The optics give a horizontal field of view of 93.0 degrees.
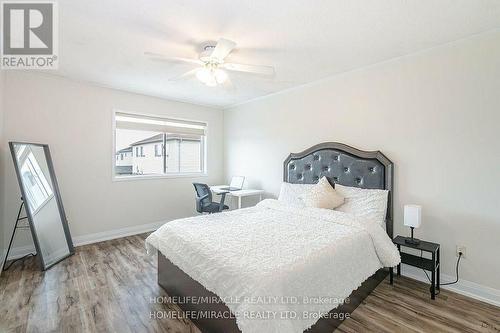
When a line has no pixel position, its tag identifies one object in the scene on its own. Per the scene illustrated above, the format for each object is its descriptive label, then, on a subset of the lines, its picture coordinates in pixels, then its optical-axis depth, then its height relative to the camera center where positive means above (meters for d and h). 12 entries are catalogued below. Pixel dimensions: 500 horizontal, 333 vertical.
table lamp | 2.41 -0.53
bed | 1.47 -0.74
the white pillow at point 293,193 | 3.37 -0.41
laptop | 4.66 -0.39
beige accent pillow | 2.96 -0.40
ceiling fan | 2.31 +0.99
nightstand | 2.30 -0.97
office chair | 3.94 -0.61
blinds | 4.17 +0.77
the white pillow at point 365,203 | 2.67 -0.45
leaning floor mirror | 2.88 -0.51
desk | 4.18 -0.50
